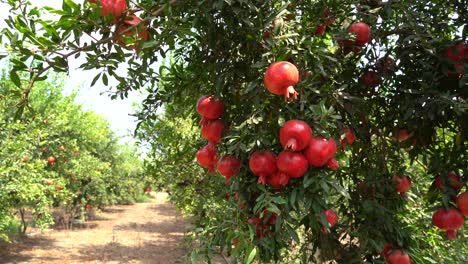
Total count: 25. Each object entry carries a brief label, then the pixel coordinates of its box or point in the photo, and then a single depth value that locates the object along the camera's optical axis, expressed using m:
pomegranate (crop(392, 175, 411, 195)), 1.72
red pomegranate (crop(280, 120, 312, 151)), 1.13
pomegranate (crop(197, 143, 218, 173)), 1.51
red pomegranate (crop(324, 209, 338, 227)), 1.40
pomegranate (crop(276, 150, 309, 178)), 1.15
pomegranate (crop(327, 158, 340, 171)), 1.21
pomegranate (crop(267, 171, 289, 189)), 1.18
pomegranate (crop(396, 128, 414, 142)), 1.70
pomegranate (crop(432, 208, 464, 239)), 1.53
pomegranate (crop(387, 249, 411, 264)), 1.52
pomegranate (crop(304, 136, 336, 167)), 1.15
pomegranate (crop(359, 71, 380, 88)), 1.70
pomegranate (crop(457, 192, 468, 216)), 1.48
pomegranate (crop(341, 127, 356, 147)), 1.53
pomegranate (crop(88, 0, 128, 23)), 1.22
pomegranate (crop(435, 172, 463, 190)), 1.52
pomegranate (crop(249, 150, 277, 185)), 1.20
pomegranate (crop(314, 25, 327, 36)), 1.68
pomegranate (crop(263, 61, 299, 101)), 1.15
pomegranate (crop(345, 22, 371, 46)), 1.60
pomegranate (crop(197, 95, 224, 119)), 1.46
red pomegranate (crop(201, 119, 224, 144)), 1.46
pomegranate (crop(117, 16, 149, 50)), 1.23
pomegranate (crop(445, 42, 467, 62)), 1.50
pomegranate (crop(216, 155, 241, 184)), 1.32
